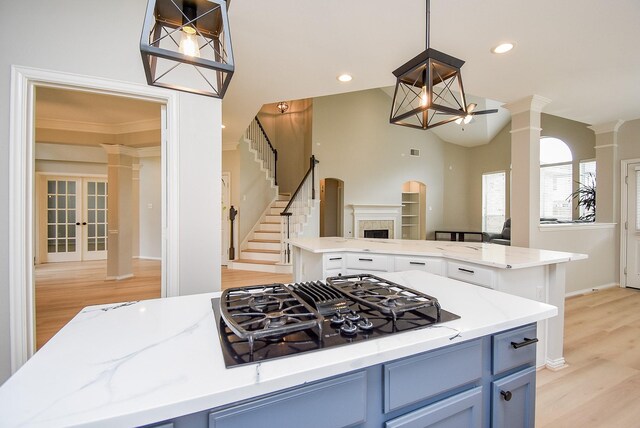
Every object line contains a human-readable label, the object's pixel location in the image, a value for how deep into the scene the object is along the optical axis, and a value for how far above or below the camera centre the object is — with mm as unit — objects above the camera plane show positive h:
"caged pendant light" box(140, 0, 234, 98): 815 +556
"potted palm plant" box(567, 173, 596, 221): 5828 +360
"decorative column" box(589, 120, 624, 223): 4855 +691
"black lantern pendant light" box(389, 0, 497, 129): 1254 +637
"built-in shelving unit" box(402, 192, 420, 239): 8797 -83
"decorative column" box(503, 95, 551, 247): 3625 +560
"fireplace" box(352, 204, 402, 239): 7344 -203
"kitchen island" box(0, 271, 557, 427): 595 -375
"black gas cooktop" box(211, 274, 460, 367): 779 -330
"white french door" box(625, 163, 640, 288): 4691 -195
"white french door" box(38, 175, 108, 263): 6742 -210
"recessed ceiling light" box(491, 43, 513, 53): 2514 +1416
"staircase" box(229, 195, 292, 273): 5773 -768
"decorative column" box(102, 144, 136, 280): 5262 -67
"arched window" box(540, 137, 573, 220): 6852 +808
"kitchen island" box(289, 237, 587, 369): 2180 -431
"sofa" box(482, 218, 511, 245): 6004 -554
